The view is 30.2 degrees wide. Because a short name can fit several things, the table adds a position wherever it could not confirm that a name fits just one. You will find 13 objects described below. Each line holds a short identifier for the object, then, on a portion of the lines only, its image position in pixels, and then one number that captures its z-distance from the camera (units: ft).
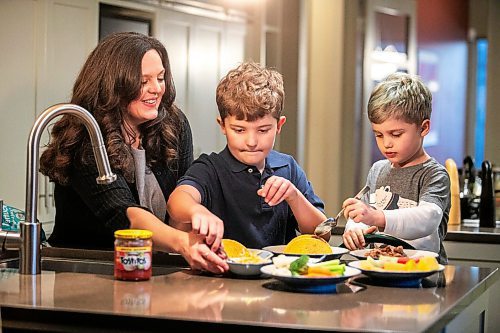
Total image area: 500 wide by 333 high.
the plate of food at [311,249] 6.79
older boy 7.45
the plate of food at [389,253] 6.84
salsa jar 6.18
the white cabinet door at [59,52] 13.93
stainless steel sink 7.08
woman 7.57
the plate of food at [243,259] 6.42
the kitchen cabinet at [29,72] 13.53
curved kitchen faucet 6.44
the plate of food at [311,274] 5.87
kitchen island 5.08
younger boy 7.80
